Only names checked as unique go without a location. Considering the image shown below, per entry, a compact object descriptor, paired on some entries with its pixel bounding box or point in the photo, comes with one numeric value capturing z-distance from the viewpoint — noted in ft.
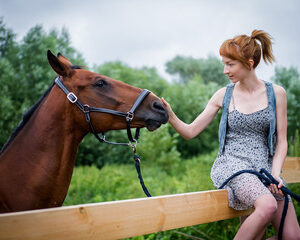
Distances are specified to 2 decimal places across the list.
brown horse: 7.08
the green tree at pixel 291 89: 52.65
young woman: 7.25
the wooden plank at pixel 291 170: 10.28
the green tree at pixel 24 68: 40.73
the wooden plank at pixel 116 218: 4.27
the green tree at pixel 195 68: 101.36
